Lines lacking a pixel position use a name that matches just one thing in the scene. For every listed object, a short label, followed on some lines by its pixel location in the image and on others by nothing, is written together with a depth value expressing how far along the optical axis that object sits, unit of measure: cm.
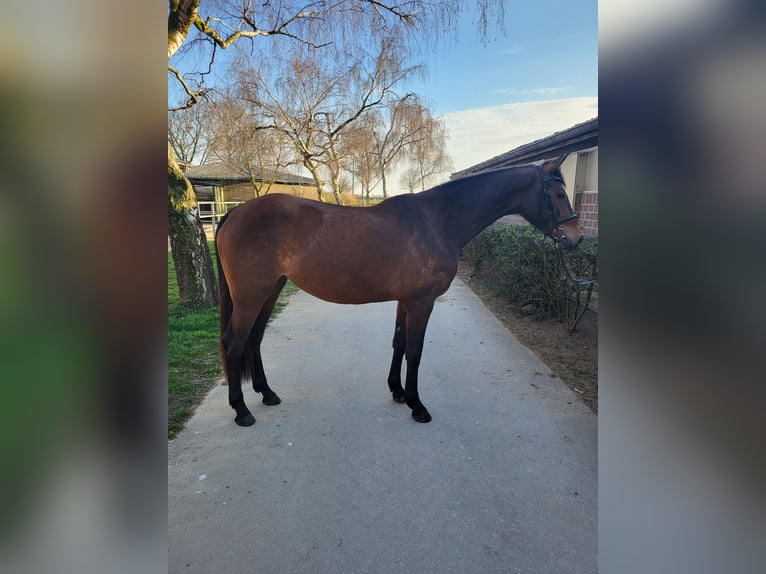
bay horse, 291
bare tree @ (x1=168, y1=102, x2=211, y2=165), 827
